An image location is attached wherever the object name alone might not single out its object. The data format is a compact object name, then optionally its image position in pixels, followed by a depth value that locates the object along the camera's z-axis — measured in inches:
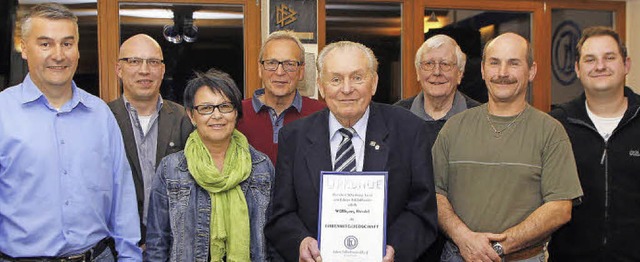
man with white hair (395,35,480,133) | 167.6
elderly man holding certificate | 120.6
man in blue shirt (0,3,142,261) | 111.8
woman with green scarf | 125.0
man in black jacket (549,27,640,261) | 144.1
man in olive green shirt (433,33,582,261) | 129.4
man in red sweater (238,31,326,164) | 156.7
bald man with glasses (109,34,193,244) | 147.4
